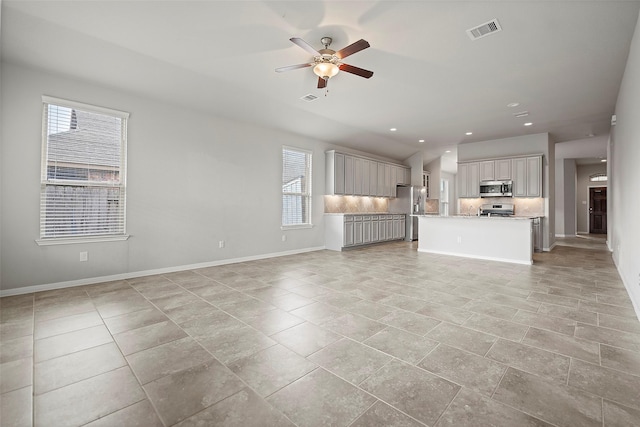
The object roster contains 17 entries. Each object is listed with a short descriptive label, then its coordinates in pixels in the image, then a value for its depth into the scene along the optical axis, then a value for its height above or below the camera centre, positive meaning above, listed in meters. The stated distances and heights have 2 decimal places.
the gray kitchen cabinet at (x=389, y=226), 8.99 -0.28
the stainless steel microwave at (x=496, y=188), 7.69 +0.80
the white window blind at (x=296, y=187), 6.89 +0.75
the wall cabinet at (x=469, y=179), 8.29 +1.12
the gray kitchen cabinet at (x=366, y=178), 8.53 +1.17
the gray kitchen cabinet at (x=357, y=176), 8.23 +1.20
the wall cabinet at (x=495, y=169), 7.71 +1.33
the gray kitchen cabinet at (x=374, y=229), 8.36 -0.35
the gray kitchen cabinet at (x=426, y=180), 10.97 +1.47
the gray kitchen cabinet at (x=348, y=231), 7.50 -0.37
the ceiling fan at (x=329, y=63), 3.15 +1.78
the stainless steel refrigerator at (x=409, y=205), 9.79 +0.43
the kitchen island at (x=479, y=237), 5.65 -0.43
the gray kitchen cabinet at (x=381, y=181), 9.07 +1.15
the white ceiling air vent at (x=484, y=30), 2.98 +2.03
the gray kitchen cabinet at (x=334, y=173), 7.66 +1.20
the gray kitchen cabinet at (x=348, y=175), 7.96 +1.19
